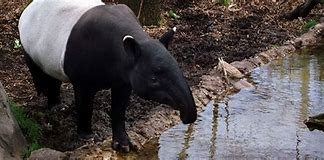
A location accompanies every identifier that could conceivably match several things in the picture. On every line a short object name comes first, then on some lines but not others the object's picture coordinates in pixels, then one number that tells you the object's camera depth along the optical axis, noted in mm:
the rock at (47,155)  5203
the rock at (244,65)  9078
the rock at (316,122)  5578
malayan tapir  4922
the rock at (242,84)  8362
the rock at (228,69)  8672
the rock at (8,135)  5258
